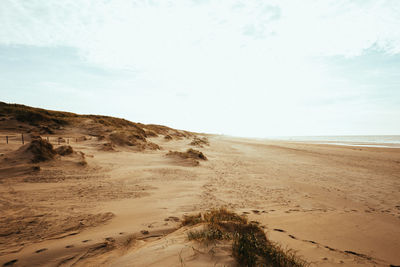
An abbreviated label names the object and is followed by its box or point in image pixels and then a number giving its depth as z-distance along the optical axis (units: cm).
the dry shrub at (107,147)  995
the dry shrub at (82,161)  649
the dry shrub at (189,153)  962
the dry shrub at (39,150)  593
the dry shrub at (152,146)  1282
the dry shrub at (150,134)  2277
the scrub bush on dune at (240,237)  189
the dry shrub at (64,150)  705
